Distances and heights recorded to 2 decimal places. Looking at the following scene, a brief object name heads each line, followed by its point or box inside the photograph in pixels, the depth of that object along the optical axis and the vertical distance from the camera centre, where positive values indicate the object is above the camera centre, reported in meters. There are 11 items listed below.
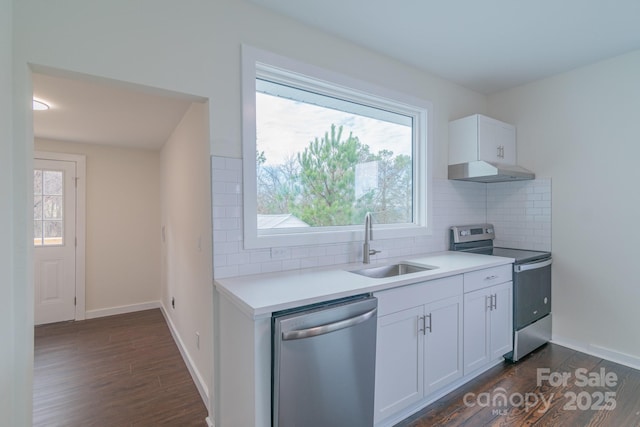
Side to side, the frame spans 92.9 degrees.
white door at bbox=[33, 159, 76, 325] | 3.60 -0.33
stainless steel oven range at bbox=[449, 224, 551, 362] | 2.59 -0.70
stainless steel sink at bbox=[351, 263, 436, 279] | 2.23 -0.44
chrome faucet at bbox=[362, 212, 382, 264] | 2.36 -0.23
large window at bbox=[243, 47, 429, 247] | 2.02 +0.47
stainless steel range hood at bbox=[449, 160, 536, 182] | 2.74 +0.38
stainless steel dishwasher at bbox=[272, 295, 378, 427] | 1.35 -0.72
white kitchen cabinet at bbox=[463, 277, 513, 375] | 2.22 -0.88
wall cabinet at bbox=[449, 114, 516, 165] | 2.87 +0.70
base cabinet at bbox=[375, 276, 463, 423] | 1.76 -0.82
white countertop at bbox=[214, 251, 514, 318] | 1.40 -0.40
